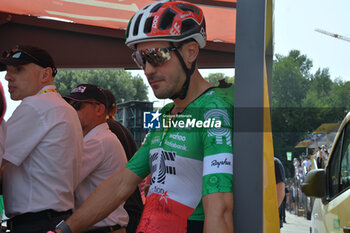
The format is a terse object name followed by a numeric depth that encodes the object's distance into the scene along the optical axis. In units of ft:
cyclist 5.85
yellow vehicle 9.23
